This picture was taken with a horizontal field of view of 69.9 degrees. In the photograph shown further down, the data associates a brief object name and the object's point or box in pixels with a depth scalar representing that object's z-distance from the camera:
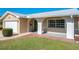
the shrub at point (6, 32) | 6.63
